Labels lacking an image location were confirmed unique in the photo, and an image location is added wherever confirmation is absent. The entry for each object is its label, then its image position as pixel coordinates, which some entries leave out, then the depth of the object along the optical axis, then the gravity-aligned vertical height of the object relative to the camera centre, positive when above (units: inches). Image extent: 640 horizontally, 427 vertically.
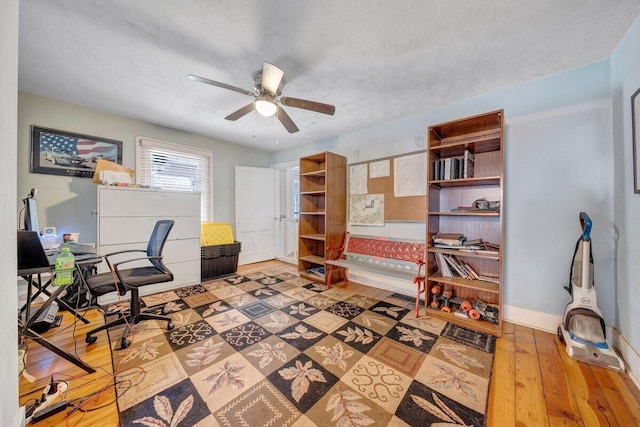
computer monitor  71.5 -1.3
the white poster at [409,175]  111.0 +20.0
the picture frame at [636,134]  57.8 +21.6
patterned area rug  47.9 -43.3
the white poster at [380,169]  123.2 +25.8
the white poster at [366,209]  126.6 +2.6
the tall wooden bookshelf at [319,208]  131.5 +3.1
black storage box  135.3 -30.3
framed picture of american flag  102.3 +30.7
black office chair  71.6 -23.2
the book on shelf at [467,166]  86.0 +18.8
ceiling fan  69.2 +39.7
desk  54.5 -26.6
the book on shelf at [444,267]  94.5 -23.1
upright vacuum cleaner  63.6 -31.7
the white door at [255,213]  172.1 -0.1
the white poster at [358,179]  133.6 +21.4
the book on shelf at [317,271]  135.4 -37.1
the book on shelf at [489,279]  82.4 -25.3
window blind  132.1 +29.3
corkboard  111.4 +9.2
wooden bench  106.1 -24.3
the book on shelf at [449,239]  88.0 -10.3
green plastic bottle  55.4 -14.5
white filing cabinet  102.8 -6.0
